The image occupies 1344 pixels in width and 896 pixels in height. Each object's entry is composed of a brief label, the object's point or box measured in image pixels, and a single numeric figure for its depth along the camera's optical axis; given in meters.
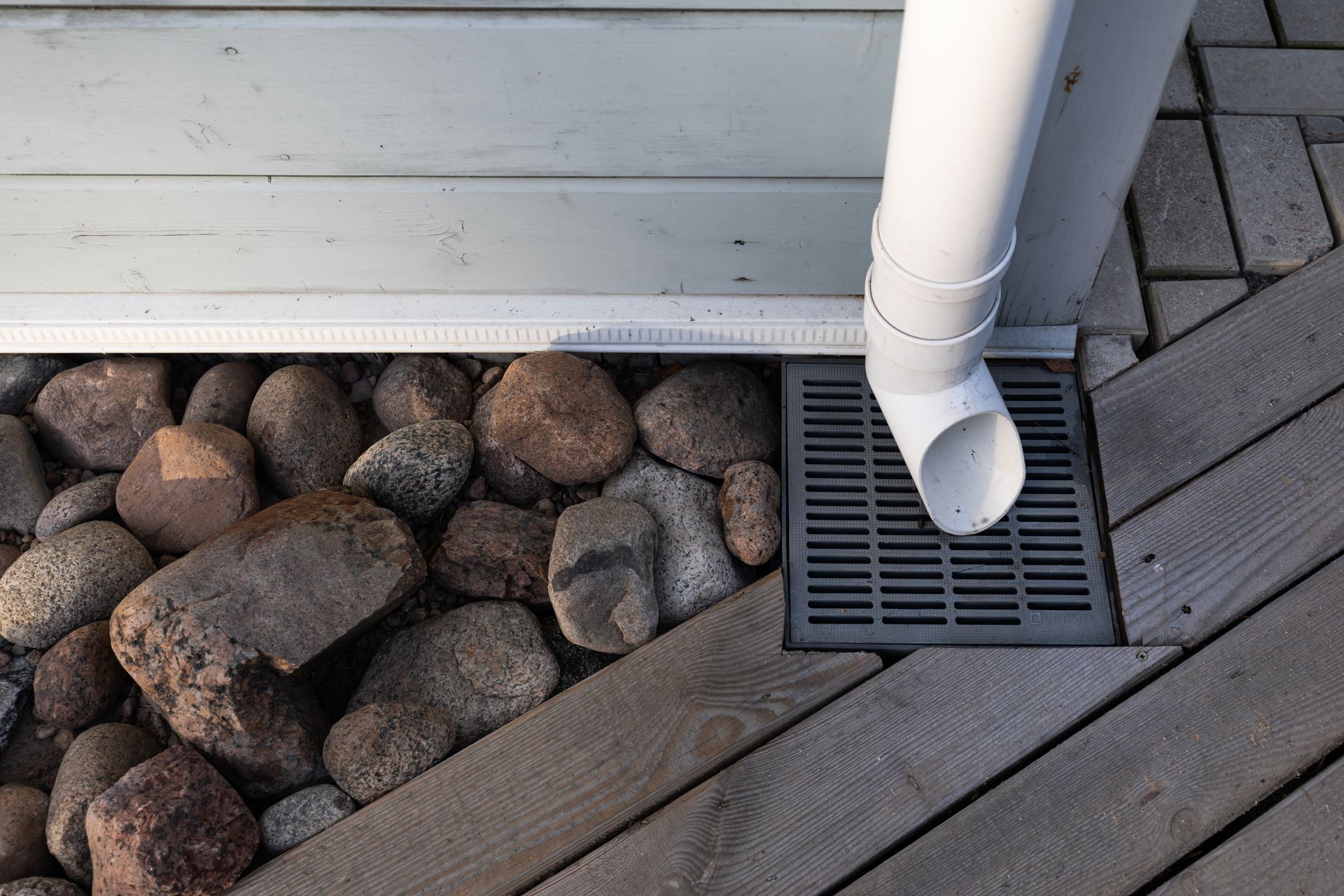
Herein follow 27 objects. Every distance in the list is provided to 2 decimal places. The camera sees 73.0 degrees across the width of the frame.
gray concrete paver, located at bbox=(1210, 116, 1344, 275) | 1.96
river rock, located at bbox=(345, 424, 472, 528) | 1.81
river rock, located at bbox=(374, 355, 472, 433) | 1.99
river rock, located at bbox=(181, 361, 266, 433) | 1.99
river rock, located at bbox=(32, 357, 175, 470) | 2.02
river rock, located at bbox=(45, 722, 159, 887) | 1.52
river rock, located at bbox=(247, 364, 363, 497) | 1.91
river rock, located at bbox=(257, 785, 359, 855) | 1.53
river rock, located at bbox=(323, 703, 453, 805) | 1.55
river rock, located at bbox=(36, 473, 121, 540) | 1.88
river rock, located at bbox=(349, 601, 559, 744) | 1.67
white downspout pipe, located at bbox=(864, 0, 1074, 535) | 1.11
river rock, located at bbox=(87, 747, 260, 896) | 1.42
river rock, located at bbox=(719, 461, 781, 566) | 1.78
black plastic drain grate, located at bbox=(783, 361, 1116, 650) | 1.71
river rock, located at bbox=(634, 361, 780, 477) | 1.88
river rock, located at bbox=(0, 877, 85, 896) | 1.45
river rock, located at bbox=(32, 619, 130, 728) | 1.66
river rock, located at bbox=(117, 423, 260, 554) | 1.83
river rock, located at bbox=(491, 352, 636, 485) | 1.84
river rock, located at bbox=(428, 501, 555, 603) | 1.79
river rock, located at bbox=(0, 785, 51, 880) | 1.52
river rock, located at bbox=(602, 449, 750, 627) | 1.76
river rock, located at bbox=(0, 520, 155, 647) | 1.72
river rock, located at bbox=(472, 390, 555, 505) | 1.91
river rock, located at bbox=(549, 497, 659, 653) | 1.68
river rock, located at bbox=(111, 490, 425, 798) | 1.54
